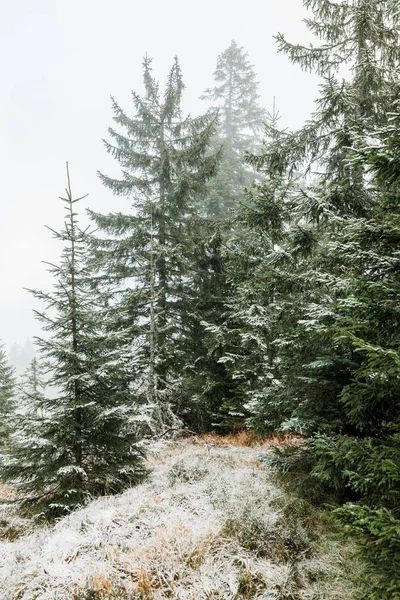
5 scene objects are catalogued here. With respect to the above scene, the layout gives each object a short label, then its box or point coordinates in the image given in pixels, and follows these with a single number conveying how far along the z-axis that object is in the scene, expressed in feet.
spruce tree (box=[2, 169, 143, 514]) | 19.53
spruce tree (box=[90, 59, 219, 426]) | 42.04
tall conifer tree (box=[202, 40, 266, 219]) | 82.84
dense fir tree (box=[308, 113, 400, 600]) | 8.11
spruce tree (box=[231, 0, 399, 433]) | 17.17
